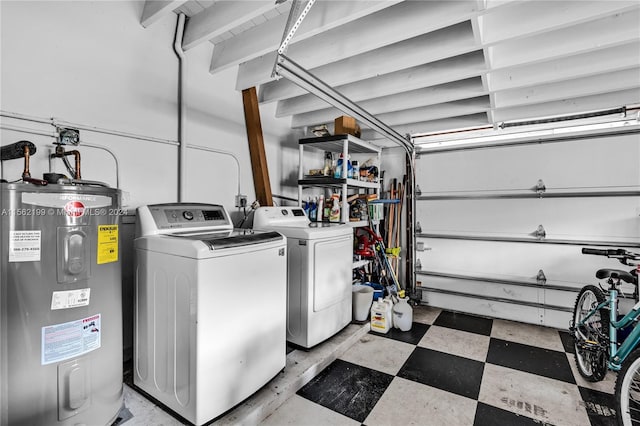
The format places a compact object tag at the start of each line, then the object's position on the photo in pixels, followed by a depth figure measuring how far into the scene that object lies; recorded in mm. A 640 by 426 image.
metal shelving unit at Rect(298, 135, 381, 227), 3006
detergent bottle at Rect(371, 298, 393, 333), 2908
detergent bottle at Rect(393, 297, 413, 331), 2957
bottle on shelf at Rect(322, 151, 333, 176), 3209
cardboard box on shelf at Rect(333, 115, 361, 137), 3152
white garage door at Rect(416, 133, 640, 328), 2947
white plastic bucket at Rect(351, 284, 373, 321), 2951
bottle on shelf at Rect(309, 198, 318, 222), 3434
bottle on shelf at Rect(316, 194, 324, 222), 3324
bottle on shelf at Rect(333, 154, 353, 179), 3047
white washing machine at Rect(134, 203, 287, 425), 1482
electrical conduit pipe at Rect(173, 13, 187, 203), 2330
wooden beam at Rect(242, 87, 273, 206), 2871
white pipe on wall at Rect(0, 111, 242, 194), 1551
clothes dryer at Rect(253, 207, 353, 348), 2303
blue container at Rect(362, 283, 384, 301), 3309
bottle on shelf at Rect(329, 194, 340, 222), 3174
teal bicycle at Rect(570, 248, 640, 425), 1515
